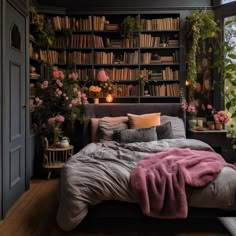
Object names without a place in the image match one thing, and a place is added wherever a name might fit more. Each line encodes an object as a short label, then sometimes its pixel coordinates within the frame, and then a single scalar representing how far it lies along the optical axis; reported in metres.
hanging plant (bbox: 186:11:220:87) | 5.39
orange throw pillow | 4.88
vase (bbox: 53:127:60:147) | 5.05
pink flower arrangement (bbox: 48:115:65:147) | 4.98
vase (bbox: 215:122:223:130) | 5.25
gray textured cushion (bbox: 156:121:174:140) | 4.67
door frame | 3.36
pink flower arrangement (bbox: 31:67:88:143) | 5.09
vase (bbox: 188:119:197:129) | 5.41
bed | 2.76
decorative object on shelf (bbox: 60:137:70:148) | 5.03
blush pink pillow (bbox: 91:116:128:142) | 5.04
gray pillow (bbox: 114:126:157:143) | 4.55
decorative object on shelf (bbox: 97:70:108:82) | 5.52
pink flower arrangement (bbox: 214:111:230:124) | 5.21
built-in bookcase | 5.64
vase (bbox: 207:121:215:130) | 5.29
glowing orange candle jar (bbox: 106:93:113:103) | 5.61
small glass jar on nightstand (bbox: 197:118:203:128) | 5.39
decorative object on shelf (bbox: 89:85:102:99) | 5.55
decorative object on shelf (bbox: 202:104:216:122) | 5.41
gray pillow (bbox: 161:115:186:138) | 4.98
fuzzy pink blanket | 2.74
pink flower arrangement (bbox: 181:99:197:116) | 5.42
